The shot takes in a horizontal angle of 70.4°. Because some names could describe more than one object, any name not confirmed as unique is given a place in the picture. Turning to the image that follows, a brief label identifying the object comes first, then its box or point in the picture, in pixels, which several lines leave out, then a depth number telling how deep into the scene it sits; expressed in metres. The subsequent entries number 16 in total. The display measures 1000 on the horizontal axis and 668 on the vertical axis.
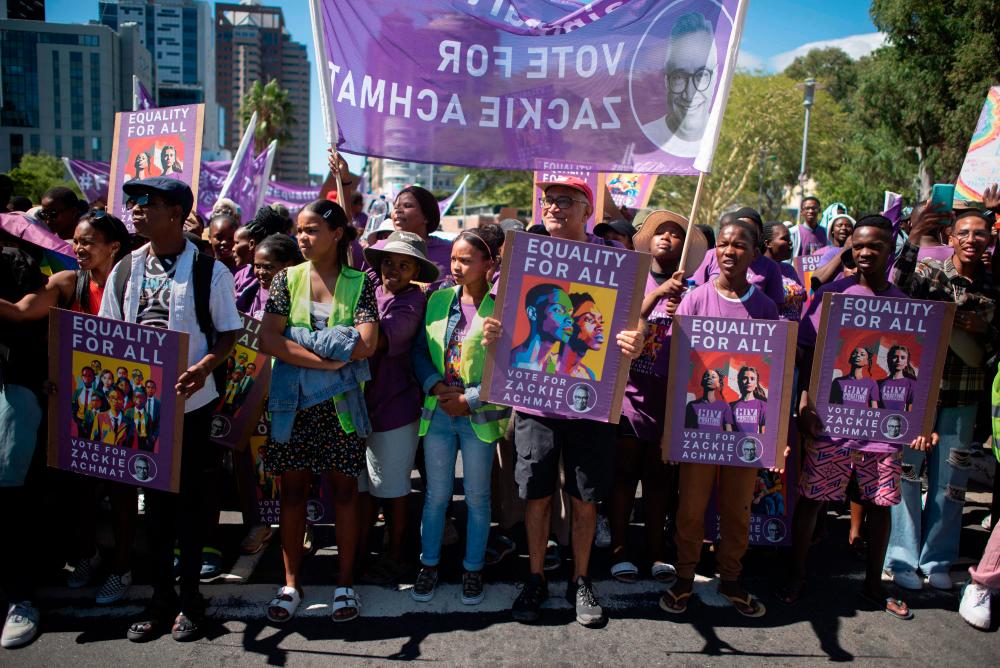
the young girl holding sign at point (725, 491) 3.92
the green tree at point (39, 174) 33.53
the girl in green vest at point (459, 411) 3.97
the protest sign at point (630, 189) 9.05
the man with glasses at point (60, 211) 5.84
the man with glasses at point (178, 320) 3.58
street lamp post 22.39
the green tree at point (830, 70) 62.84
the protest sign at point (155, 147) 6.48
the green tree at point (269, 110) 54.75
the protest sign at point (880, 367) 3.94
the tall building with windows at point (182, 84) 150.00
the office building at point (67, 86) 96.31
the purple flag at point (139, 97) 7.39
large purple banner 4.21
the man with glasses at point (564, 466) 3.84
